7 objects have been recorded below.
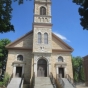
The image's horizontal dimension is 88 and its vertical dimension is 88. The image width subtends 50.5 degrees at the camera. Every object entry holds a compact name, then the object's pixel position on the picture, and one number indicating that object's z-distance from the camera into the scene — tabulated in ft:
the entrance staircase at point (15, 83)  40.63
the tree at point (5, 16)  21.67
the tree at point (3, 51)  76.15
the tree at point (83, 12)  21.12
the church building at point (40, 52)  51.67
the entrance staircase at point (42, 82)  41.20
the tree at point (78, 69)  110.36
